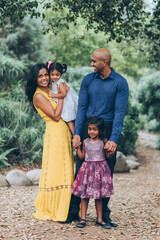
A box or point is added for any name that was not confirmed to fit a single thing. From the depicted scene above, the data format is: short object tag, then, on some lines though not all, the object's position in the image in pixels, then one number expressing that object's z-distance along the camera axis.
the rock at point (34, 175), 7.51
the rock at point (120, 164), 9.16
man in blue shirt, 3.74
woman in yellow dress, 4.10
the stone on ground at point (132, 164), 10.23
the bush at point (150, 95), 13.17
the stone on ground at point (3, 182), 6.81
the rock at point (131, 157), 11.26
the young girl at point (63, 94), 4.08
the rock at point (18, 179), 7.10
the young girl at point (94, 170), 3.77
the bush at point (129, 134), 11.10
